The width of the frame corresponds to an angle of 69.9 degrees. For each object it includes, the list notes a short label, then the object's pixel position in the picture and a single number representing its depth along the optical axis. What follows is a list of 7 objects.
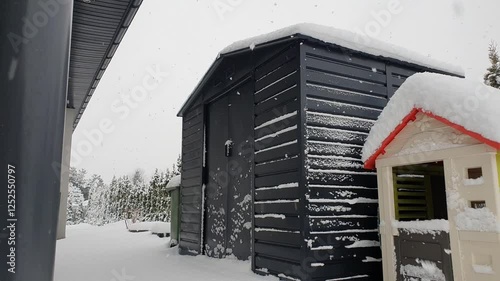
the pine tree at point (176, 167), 31.16
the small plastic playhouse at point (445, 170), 3.18
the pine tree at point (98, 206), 46.40
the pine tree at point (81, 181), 67.76
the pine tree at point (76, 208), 48.80
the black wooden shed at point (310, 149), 4.50
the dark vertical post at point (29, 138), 0.95
